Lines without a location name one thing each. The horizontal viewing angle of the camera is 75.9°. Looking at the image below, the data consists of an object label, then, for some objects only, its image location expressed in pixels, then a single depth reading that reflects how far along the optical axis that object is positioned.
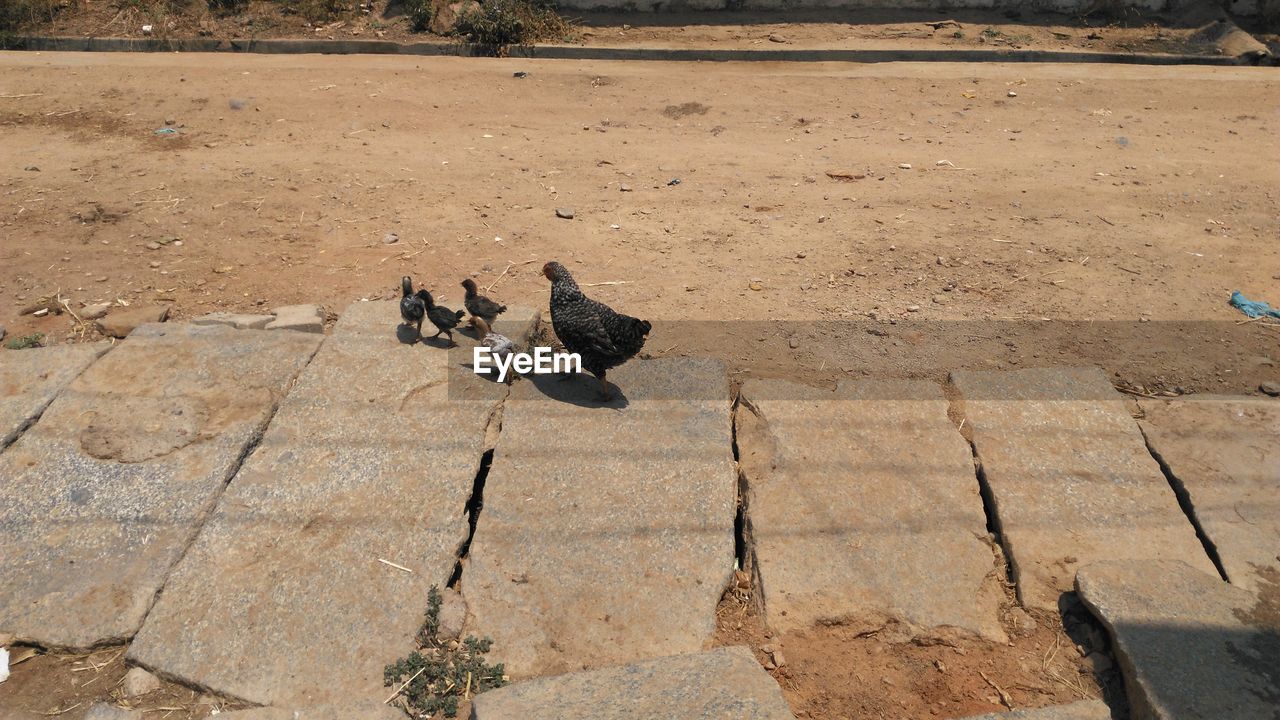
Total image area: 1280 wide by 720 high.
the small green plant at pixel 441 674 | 3.49
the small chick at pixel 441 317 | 5.30
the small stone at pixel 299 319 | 5.65
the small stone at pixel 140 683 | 3.57
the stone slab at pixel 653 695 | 3.12
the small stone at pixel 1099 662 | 3.78
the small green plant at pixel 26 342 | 5.50
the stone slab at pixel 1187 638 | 3.32
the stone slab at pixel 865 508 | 3.99
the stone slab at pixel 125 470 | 3.86
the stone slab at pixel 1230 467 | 4.21
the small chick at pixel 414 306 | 5.27
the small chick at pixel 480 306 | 5.42
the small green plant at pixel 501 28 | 11.67
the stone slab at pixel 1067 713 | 3.29
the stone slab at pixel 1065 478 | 4.20
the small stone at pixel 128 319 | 5.64
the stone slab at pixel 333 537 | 3.61
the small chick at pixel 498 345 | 5.21
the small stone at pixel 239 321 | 5.64
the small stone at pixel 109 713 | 3.44
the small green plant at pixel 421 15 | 12.02
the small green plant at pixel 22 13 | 11.72
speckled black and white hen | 4.71
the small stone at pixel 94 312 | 5.80
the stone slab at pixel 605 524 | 3.78
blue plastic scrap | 6.04
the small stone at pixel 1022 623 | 3.93
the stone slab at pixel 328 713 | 3.35
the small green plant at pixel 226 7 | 12.27
